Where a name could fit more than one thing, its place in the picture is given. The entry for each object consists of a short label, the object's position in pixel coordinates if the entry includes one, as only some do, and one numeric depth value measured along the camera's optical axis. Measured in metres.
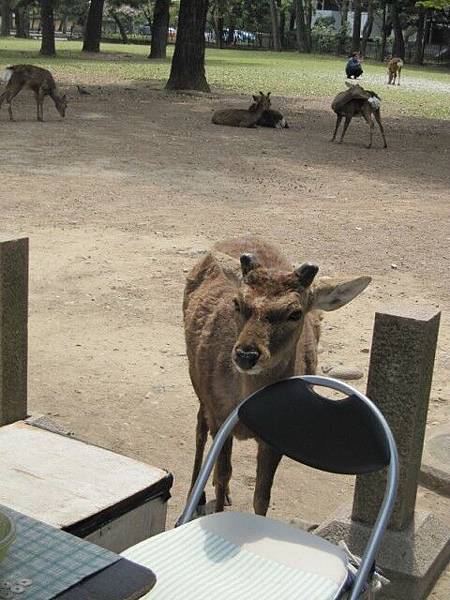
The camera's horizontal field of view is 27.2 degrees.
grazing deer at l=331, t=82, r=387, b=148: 17.47
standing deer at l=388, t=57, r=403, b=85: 35.12
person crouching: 35.76
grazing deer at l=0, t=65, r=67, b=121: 18.22
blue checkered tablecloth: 2.11
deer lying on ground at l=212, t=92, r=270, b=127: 19.31
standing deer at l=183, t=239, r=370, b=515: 3.59
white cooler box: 3.26
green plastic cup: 2.07
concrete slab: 3.88
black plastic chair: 2.74
